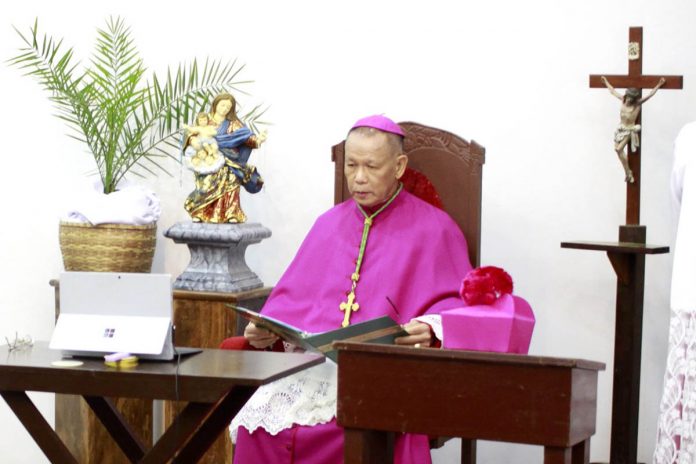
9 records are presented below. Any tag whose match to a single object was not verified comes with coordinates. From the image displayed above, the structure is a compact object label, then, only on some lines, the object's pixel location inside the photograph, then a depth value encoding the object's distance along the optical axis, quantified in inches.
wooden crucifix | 336.3
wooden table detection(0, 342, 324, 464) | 241.0
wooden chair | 343.3
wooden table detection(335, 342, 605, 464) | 228.9
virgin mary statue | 373.4
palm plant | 395.2
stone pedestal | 371.0
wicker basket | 384.2
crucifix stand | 336.6
